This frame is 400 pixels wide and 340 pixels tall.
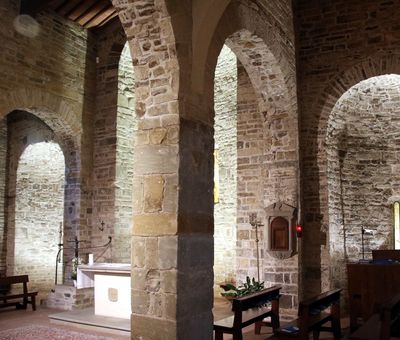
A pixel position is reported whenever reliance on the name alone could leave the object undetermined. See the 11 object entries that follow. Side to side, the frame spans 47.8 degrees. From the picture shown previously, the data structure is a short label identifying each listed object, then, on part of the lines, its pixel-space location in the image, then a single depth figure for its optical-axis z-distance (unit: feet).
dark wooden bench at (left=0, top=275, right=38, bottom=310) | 30.63
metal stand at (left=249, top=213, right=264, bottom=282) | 29.12
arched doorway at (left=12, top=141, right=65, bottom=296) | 41.42
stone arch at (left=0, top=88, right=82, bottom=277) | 31.86
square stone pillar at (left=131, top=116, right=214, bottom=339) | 15.55
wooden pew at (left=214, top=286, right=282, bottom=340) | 18.56
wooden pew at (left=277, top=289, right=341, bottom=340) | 18.60
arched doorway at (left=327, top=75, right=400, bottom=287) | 33.12
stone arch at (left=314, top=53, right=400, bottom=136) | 28.89
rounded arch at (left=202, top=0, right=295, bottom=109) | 18.66
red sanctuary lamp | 27.58
